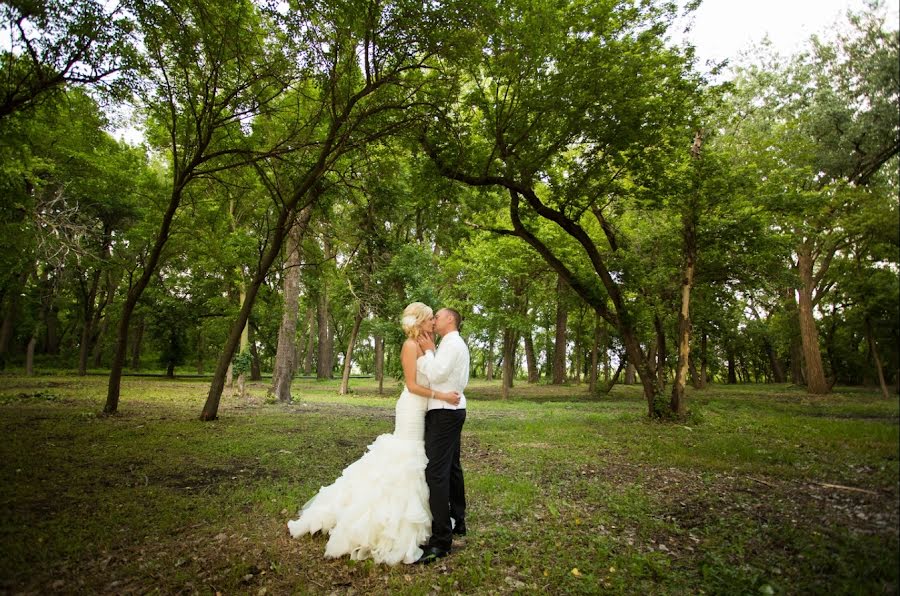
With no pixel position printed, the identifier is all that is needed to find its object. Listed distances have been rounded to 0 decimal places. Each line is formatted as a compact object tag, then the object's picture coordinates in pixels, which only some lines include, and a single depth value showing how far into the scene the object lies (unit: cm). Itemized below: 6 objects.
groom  415
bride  404
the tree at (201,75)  934
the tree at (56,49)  757
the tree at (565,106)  899
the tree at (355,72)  844
